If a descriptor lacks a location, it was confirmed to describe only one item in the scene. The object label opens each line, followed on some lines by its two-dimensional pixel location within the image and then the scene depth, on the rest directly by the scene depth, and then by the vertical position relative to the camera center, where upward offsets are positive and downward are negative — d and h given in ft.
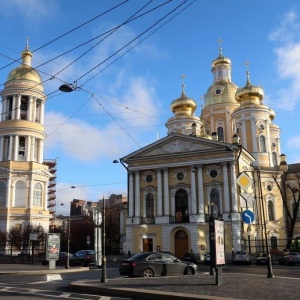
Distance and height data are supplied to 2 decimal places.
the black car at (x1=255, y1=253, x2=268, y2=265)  102.84 -10.27
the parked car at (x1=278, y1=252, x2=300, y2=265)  99.10 -9.60
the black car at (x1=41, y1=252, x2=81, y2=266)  99.54 -8.84
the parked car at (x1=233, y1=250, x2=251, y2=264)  104.28 -9.23
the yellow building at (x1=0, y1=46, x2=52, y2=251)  150.92 +31.77
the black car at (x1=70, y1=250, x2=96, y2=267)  100.24 -8.11
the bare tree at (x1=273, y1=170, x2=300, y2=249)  140.53 +13.34
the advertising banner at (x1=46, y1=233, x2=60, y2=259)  78.39 -3.49
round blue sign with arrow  48.69 +1.40
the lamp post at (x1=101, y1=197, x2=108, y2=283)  45.79 -5.15
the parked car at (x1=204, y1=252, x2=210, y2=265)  106.58 -9.86
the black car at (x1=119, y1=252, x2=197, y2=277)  55.57 -6.01
